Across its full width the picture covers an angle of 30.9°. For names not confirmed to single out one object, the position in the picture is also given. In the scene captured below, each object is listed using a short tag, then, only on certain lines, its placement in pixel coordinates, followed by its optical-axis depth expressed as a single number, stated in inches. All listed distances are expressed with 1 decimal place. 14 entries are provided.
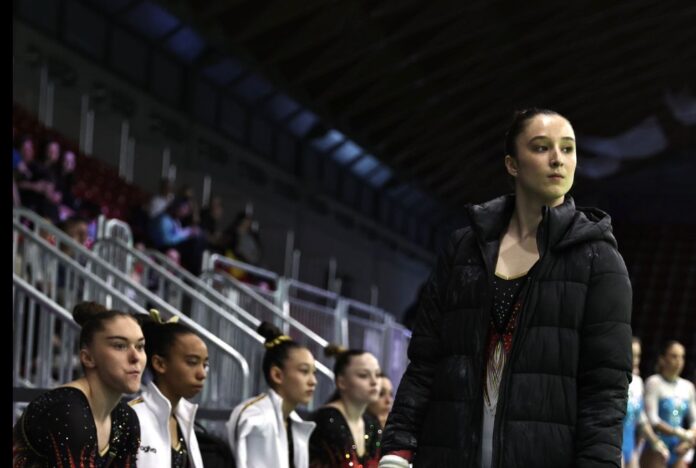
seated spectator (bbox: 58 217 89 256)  385.7
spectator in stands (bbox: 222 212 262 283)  581.0
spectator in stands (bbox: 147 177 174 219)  522.1
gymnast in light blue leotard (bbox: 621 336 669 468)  455.8
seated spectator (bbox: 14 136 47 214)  419.8
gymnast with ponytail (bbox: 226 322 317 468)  257.0
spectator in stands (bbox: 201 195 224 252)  584.1
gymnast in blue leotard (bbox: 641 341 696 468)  468.1
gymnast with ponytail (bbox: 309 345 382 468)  288.2
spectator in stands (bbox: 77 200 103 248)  455.2
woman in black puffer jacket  123.4
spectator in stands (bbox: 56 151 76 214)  469.4
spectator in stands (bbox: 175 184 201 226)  542.0
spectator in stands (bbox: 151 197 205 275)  499.2
